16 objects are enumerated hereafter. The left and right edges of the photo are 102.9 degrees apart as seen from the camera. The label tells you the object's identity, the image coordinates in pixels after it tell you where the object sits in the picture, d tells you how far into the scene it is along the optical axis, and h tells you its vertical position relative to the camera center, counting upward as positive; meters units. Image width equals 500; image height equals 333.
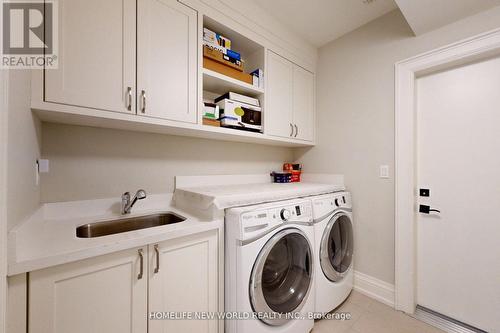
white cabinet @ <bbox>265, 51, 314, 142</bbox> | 1.90 +0.70
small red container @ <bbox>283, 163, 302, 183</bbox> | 2.41 -0.04
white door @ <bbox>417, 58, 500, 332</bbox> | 1.45 -0.20
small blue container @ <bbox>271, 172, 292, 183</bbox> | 2.31 -0.12
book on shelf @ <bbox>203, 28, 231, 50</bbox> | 1.53 +1.02
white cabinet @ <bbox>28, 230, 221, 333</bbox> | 0.77 -0.56
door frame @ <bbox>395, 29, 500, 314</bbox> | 1.69 -0.08
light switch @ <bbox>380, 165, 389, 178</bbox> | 1.84 -0.04
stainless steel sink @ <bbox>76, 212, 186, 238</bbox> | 1.21 -0.39
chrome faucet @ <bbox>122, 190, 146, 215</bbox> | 1.36 -0.23
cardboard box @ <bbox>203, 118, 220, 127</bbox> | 1.52 +0.35
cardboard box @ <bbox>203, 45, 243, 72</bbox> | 1.51 +0.87
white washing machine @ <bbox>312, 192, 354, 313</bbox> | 1.55 -0.72
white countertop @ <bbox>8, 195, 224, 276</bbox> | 0.72 -0.32
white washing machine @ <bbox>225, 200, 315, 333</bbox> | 1.15 -0.66
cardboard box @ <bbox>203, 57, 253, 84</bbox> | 1.53 +0.79
